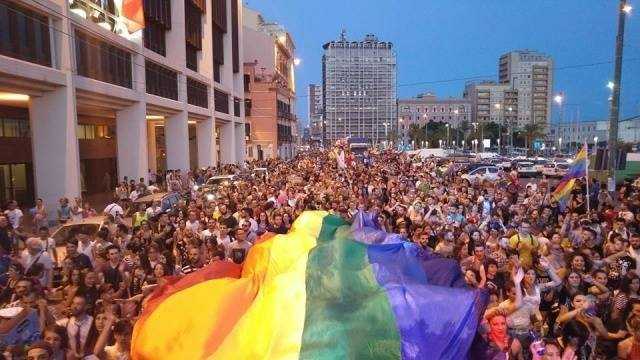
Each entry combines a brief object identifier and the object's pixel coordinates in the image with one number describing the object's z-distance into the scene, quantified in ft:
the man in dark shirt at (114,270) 26.84
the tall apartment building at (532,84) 608.60
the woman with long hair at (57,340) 18.53
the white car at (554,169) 133.59
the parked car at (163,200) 54.75
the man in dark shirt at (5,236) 37.78
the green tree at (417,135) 421.59
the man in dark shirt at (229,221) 39.09
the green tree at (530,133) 330.13
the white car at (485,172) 112.35
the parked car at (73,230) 40.64
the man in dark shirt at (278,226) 40.21
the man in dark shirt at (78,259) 28.60
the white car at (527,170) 144.05
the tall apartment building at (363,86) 549.13
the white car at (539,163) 144.75
